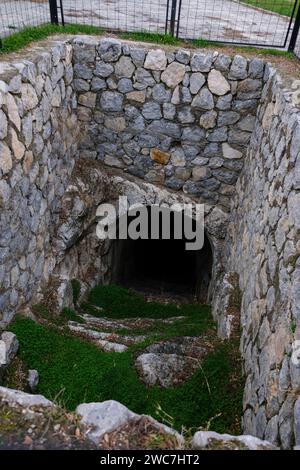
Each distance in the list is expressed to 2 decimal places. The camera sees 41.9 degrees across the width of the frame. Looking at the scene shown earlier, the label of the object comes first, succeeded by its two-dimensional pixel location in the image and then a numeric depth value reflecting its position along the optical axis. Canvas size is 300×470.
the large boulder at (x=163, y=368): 3.78
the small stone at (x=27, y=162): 4.43
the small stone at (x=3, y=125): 3.88
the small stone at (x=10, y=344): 3.88
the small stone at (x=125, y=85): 5.73
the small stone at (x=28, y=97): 4.30
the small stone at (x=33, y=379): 3.80
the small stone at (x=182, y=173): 6.23
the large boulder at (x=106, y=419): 2.05
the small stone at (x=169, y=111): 5.75
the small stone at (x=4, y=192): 3.93
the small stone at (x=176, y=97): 5.63
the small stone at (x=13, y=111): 4.00
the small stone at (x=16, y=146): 4.12
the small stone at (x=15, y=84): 4.04
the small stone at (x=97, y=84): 5.80
